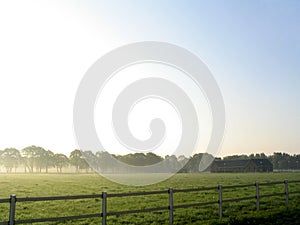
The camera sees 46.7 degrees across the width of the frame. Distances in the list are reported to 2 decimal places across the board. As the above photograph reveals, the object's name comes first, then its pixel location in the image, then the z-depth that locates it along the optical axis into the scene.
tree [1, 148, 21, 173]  178.62
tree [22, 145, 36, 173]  179.62
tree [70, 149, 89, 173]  188.62
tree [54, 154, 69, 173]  190.62
